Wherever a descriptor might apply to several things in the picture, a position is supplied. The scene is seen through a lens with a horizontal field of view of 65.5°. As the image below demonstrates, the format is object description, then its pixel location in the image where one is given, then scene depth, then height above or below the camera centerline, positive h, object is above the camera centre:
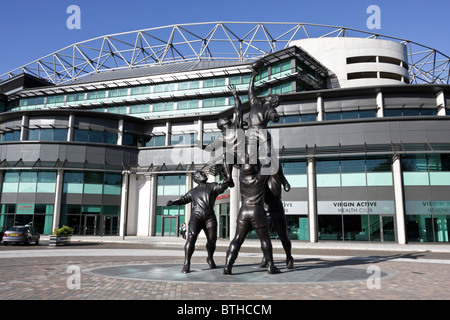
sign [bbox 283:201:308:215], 26.44 +0.67
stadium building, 24.94 +6.26
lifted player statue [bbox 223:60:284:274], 7.75 +0.41
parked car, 20.73 -1.27
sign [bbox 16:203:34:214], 33.07 +0.51
